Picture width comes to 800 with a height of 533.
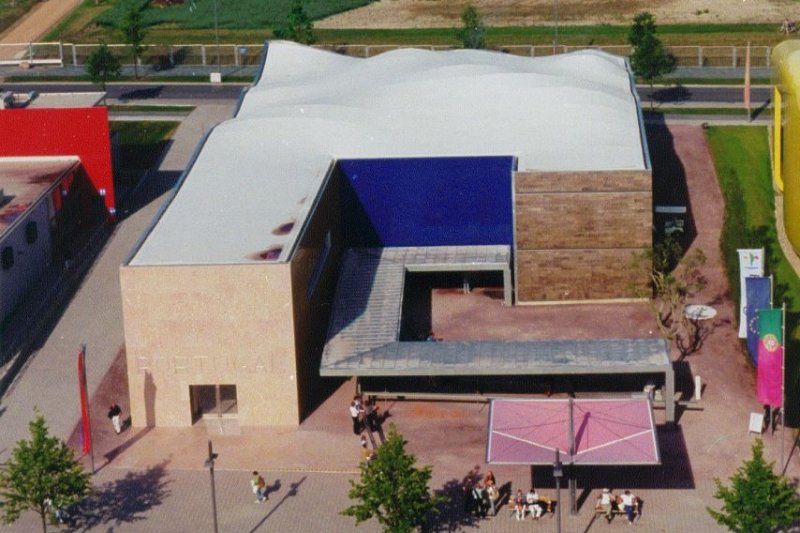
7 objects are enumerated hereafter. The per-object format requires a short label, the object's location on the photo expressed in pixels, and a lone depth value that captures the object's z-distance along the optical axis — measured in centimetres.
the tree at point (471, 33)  9875
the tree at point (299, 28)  10206
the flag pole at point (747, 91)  8681
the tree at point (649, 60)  9012
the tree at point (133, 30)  10156
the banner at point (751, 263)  5991
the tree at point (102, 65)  9519
